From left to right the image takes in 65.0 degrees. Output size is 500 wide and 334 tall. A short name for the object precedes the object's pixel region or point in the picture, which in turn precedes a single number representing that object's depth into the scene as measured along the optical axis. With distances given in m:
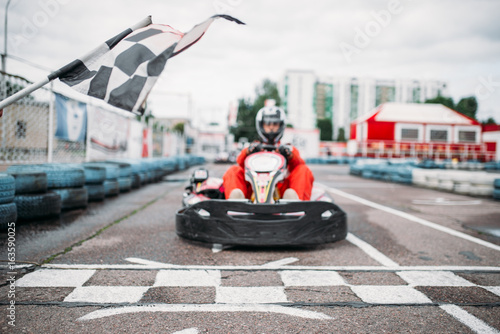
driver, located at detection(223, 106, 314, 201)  4.50
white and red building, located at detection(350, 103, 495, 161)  40.75
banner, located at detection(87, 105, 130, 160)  9.73
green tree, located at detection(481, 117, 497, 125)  67.34
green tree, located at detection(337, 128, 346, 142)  93.84
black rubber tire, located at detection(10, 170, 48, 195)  4.86
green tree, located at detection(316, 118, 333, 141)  90.81
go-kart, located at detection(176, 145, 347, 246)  3.76
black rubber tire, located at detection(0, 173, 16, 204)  4.24
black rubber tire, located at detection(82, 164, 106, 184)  7.20
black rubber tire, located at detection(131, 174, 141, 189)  10.20
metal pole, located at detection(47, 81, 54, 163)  7.39
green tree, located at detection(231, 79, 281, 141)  57.94
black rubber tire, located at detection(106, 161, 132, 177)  9.31
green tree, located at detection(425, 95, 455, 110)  58.34
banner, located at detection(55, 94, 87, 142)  7.77
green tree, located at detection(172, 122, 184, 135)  72.53
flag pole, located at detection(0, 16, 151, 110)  2.20
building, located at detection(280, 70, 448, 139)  98.94
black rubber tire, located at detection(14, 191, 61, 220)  4.90
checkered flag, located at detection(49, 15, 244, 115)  2.52
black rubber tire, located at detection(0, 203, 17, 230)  4.26
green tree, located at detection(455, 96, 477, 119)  51.04
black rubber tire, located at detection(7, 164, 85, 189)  5.67
